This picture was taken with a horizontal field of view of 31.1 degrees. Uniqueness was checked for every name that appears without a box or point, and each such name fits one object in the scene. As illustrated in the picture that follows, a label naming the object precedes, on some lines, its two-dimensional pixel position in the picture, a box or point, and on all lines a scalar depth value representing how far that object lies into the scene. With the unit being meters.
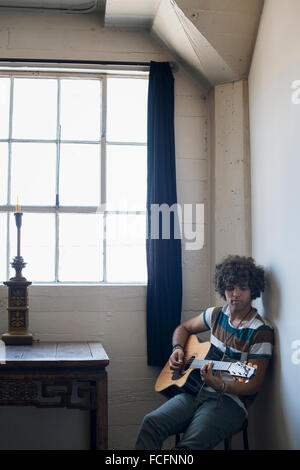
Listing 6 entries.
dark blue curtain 3.78
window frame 3.93
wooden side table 3.05
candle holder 3.49
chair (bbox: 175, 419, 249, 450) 2.96
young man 2.88
